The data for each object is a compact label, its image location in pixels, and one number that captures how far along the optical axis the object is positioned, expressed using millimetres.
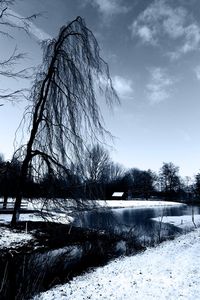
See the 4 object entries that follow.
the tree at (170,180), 96625
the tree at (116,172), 109512
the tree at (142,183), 98219
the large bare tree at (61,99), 10531
